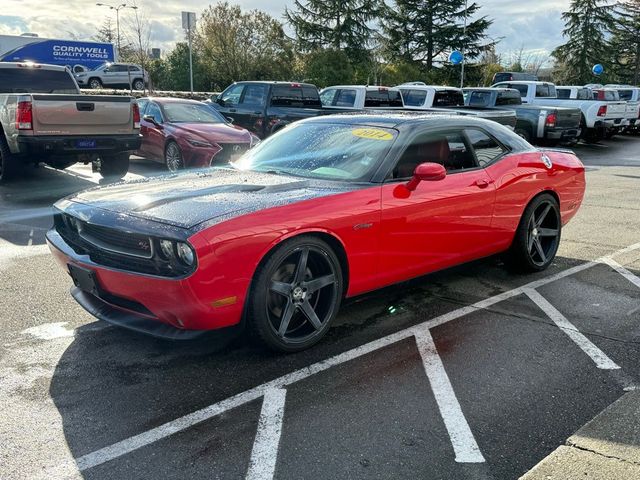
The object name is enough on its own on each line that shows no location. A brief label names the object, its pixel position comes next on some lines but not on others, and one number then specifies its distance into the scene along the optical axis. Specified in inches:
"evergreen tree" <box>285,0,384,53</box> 1540.4
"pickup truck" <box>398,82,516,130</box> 662.5
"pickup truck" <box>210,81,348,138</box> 549.6
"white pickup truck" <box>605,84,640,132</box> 872.3
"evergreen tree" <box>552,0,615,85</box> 1971.0
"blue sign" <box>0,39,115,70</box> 1354.6
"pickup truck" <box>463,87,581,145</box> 666.8
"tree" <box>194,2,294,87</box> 1323.8
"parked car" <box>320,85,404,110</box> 640.4
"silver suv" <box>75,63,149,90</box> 1384.1
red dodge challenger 134.4
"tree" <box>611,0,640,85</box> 2000.5
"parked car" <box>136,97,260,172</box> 427.8
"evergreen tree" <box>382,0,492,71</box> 1694.1
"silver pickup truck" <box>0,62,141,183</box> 360.2
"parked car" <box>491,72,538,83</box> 1305.4
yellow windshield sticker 181.2
